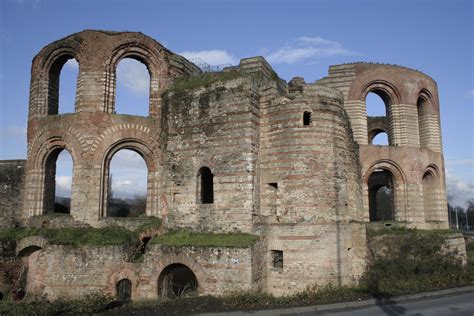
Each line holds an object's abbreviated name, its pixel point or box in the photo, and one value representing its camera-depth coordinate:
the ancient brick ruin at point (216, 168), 14.06
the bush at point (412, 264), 14.70
